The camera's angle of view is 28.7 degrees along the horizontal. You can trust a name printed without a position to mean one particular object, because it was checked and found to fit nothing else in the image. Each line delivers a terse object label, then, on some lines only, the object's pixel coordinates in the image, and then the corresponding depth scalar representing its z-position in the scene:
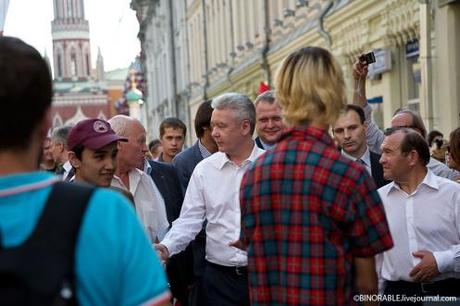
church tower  124.88
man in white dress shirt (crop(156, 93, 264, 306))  4.97
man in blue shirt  1.97
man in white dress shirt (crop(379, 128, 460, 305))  4.53
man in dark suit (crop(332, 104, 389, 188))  5.85
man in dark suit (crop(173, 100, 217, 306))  6.57
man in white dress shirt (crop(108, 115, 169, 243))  5.26
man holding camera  6.11
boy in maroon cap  4.44
